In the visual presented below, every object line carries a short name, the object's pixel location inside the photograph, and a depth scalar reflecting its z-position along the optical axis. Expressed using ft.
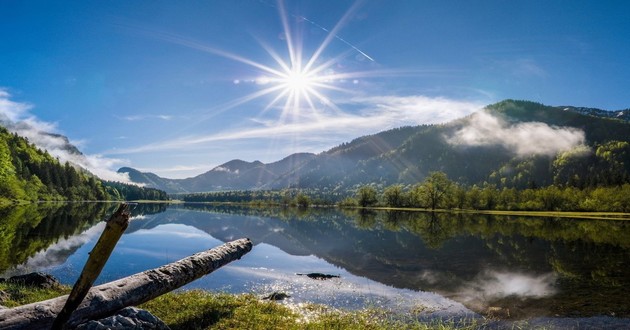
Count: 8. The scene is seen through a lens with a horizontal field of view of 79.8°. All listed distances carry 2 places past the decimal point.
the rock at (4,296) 52.93
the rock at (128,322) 35.48
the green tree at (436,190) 567.18
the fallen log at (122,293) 34.04
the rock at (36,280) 65.31
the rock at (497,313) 60.42
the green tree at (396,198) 646.33
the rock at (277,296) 67.00
